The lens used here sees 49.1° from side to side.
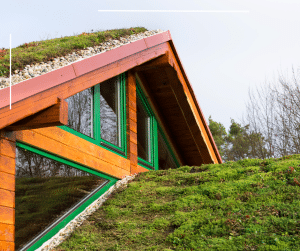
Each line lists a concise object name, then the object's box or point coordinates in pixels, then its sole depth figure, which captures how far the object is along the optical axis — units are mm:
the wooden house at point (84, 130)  4258
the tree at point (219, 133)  28642
